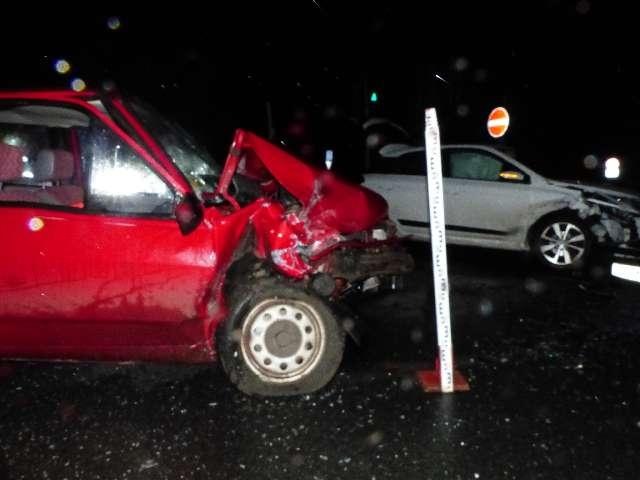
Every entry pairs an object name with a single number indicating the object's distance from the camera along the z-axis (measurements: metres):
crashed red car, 3.23
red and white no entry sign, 12.95
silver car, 7.12
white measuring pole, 3.27
